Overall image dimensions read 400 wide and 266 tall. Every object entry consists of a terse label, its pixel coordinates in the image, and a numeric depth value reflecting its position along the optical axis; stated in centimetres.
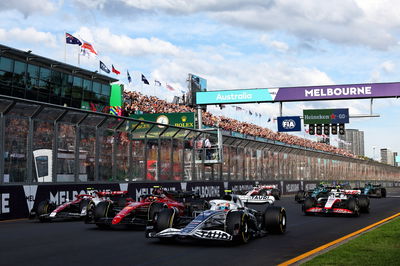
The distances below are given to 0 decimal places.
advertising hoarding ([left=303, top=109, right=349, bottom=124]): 3578
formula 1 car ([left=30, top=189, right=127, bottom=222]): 1512
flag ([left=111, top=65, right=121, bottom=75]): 4681
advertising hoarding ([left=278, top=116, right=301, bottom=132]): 3644
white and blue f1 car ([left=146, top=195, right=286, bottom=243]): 969
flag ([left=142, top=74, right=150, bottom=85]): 5103
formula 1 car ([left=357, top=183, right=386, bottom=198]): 3419
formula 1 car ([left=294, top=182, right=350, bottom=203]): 2423
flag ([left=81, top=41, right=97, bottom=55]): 4012
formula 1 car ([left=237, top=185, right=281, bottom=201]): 2052
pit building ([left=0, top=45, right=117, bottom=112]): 3559
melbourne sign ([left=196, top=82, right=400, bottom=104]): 3169
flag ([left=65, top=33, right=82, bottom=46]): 3878
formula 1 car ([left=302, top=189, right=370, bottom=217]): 1723
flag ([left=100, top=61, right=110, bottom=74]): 4412
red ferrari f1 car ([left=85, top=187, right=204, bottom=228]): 1277
